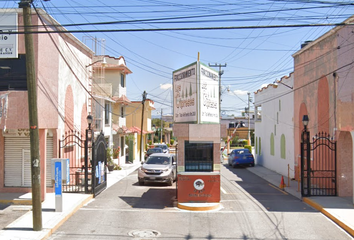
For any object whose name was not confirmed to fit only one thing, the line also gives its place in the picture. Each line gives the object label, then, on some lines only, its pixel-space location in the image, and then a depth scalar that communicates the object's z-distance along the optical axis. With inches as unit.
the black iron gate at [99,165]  599.5
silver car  723.4
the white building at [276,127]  892.0
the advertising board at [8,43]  515.5
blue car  1200.8
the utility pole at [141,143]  1488.7
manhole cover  384.2
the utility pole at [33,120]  387.5
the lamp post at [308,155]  573.0
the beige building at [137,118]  1576.0
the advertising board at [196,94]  530.6
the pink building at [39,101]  517.7
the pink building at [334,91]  563.5
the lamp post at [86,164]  594.2
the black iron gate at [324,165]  579.5
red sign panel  533.3
